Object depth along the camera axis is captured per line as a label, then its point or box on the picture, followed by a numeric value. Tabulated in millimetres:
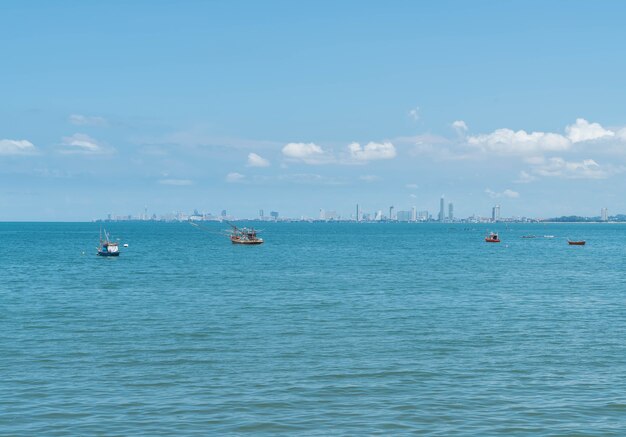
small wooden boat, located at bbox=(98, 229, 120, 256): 134750
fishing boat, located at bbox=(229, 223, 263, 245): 194000
